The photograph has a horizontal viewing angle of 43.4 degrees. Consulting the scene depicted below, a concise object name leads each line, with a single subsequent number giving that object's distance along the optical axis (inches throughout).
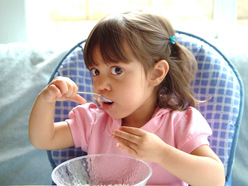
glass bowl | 30.2
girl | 31.1
